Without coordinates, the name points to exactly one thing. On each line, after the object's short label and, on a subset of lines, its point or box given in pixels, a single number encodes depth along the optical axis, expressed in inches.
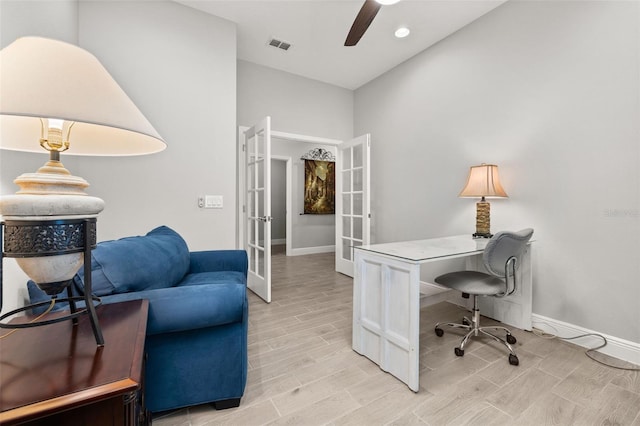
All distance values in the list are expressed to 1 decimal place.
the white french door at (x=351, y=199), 144.0
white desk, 62.1
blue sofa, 45.6
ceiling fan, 69.1
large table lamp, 25.5
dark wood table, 21.6
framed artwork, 245.0
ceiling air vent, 124.9
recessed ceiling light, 114.8
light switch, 109.2
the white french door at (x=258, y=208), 114.6
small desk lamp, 92.6
